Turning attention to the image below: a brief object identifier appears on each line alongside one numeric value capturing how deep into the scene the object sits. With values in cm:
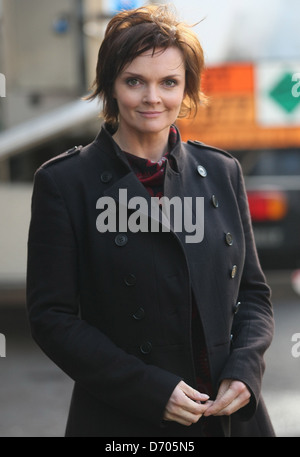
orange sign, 1361
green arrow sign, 1348
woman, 367
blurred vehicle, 1402
